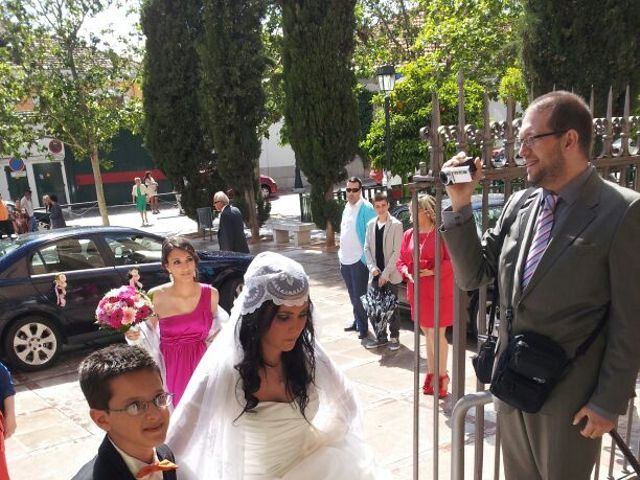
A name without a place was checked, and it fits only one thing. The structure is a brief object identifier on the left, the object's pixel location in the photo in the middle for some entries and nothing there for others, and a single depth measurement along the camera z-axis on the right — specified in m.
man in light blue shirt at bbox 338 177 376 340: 7.32
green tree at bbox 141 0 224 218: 16.58
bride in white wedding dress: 2.59
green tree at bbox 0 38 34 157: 14.68
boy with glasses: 1.93
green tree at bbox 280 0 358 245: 13.51
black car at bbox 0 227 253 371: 7.00
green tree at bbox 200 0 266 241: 15.27
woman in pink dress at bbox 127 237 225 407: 4.30
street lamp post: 12.82
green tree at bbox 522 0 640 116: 8.09
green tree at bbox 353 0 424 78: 20.91
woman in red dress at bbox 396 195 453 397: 5.29
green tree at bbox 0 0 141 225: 14.84
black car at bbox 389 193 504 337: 6.31
